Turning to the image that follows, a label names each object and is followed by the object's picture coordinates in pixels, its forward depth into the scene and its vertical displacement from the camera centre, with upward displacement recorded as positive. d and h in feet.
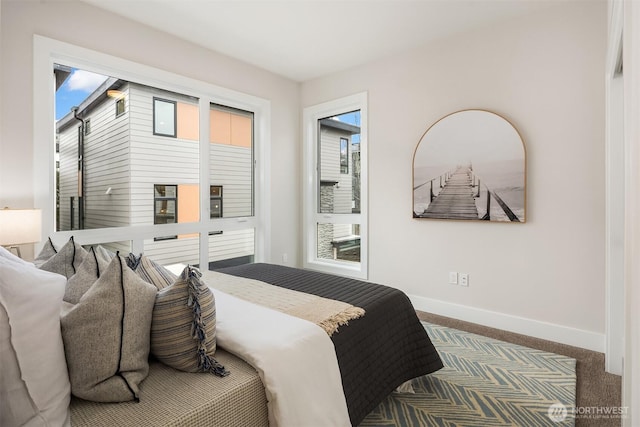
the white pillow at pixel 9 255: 3.53 -0.50
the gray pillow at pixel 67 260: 4.45 -0.69
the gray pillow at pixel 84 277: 3.94 -0.82
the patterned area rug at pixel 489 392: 5.75 -3.60
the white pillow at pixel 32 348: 2.55 -1.13
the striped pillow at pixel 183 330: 3.76 -1.37
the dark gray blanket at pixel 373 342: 4.99 -2.25
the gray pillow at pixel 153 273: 4.53 -0.89
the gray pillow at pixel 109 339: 3.12 -1.26
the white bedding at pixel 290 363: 3.81 -1.91
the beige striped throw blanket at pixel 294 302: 5.14 -1.60
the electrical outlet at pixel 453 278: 10.68 -2.19
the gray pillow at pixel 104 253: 4.97 -0.67
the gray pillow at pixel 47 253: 5.09 -0.67
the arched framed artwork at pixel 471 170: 9.43 +1.26
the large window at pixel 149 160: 8.77 +1.63
